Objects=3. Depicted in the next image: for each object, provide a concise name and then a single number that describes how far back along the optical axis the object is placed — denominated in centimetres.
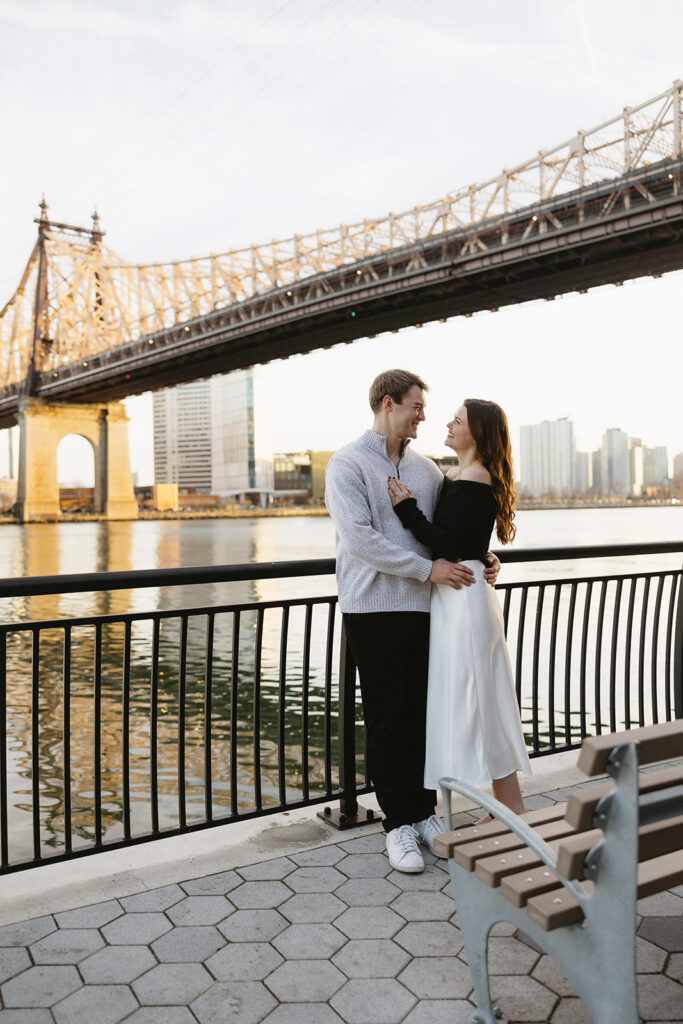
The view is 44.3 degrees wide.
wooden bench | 134
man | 271
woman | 262
